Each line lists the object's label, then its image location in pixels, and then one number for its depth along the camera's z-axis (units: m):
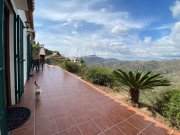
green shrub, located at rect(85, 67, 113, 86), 6.30
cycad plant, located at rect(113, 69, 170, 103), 4.08
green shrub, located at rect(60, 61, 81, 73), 10.54
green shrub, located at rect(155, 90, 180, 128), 3.02
